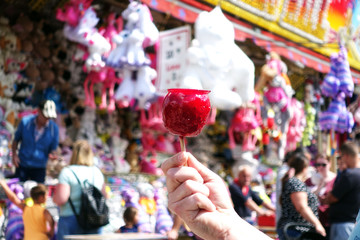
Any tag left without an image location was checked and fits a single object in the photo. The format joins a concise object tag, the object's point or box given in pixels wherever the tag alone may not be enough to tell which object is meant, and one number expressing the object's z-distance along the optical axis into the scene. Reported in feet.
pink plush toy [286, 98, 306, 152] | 29.14
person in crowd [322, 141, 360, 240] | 14.53
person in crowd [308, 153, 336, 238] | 17.93
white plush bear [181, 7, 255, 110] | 16.74
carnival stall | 17.95
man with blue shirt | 18.79
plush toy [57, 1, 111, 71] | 19.67
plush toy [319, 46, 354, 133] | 19.74
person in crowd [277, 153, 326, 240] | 14.12
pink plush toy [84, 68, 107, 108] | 21.79
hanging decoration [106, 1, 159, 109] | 18.75
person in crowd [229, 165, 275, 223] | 18.19
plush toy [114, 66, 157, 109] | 19.79
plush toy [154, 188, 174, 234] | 17.92
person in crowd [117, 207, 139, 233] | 16.24
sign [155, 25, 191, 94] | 18.65
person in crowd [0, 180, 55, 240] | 15.39
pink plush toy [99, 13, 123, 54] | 20.83
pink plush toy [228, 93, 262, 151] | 26.20
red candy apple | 4.16
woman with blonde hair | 14.25
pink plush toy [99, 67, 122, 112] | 22.02
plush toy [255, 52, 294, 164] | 23.99
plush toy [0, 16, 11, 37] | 22.98
